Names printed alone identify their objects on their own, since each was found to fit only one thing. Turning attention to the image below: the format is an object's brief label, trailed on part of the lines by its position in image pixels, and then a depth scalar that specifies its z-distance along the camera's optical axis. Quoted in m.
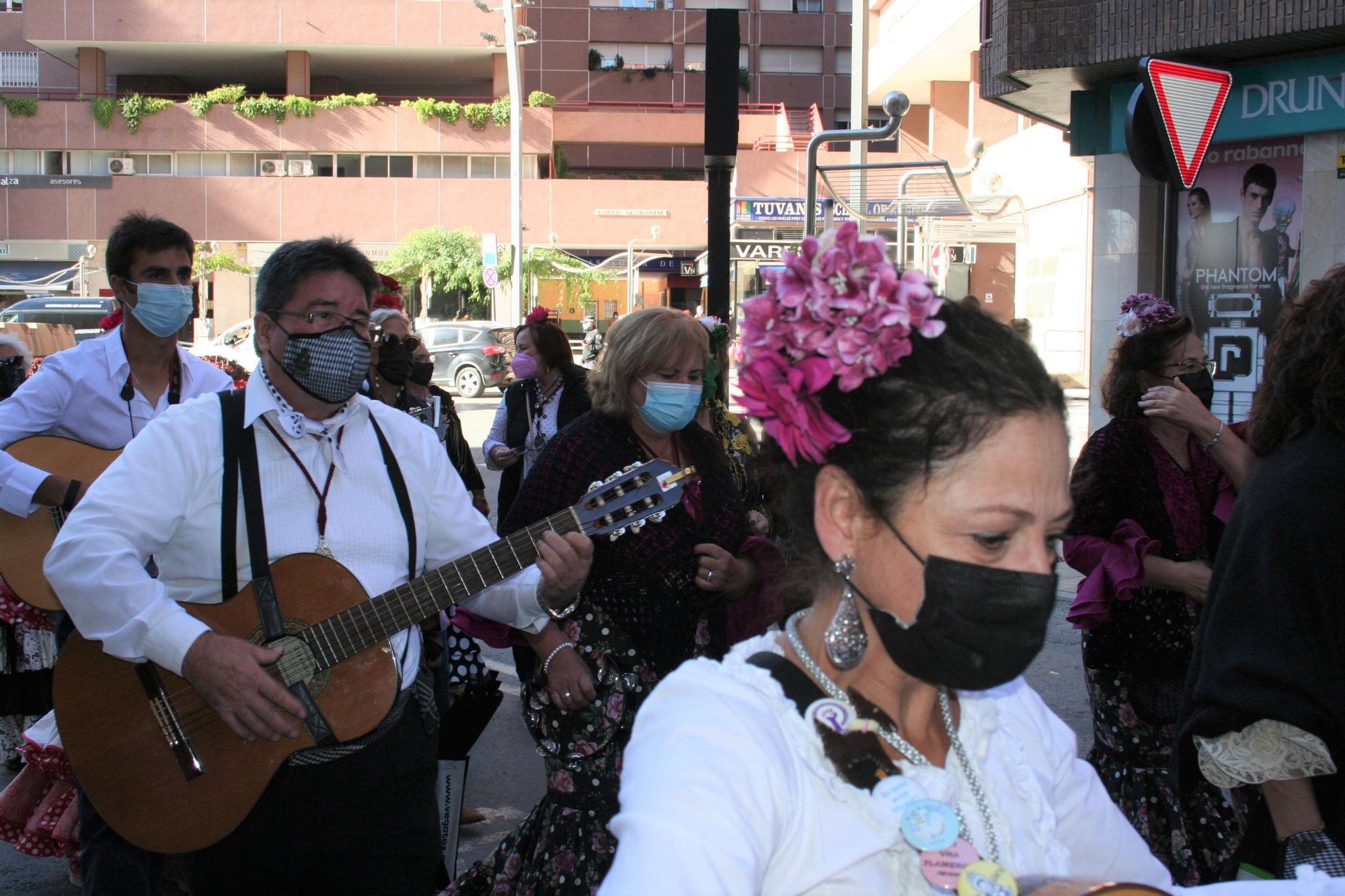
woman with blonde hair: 3.55
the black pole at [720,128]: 5.40
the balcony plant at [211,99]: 40.25
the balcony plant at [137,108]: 40.31
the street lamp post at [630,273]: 35.94
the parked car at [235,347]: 24.59
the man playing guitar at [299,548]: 2.67
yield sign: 4.88
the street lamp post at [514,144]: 27.91
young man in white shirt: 4.16
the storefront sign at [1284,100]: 9.98
